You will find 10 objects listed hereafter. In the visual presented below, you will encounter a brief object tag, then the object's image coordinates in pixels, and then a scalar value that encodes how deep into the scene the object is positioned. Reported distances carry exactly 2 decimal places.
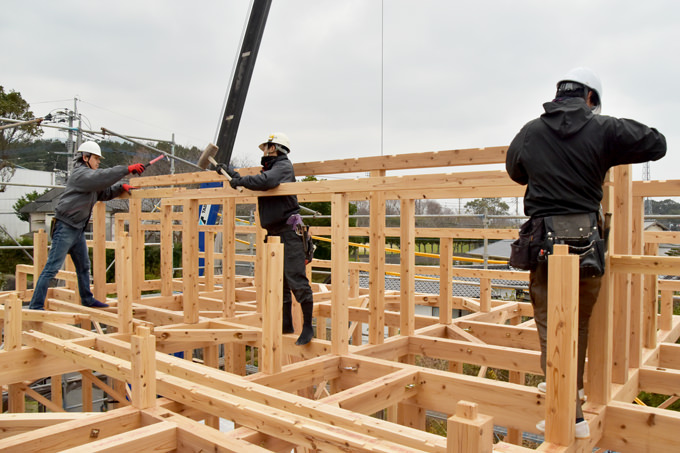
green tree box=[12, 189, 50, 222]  21.80
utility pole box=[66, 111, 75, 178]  16.89
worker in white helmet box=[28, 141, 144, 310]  5.78
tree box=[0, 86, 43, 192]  19.06
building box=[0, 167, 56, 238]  22.02
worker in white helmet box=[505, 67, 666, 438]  2.35
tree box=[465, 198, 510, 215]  17.27
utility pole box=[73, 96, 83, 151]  17.16
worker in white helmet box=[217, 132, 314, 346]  4.34
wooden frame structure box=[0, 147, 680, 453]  2.26
